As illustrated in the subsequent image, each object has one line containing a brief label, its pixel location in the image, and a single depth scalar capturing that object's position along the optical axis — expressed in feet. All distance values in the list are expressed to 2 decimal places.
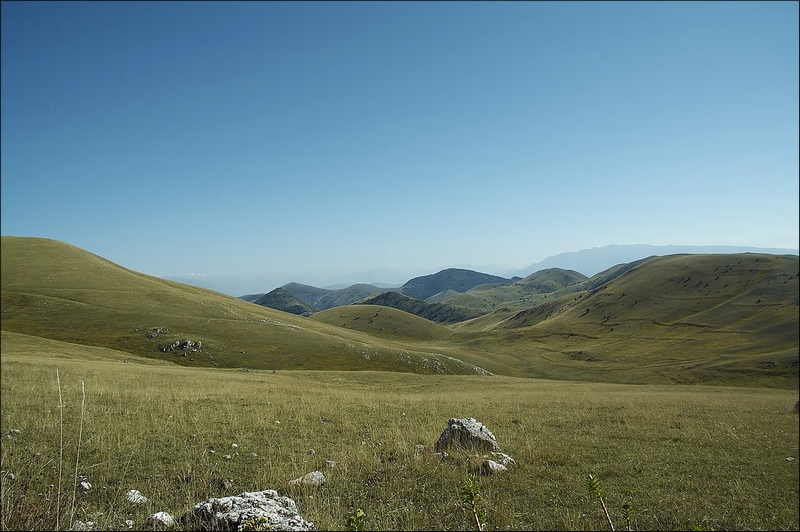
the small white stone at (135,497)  27.81
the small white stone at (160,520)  22.29
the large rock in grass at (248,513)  20.16
